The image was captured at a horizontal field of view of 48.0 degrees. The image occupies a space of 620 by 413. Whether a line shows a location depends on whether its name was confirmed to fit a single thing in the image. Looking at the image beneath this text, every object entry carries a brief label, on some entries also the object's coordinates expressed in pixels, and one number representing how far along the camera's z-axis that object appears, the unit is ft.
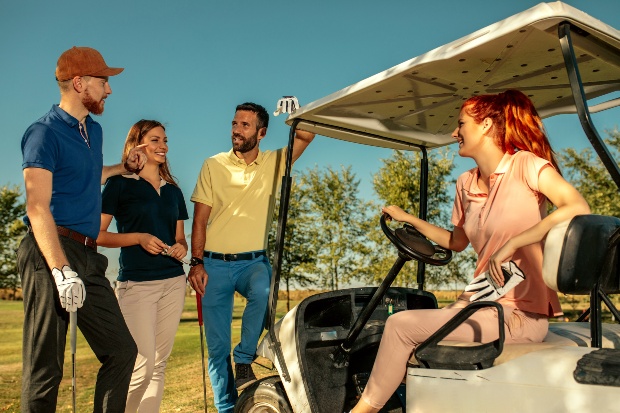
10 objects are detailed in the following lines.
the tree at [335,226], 77.66
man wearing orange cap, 10.48
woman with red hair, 8.54
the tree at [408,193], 71.26
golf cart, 7.18
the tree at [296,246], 79.77
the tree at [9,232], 100.83
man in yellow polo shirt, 14.29
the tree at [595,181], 63.41
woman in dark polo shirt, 13.97
